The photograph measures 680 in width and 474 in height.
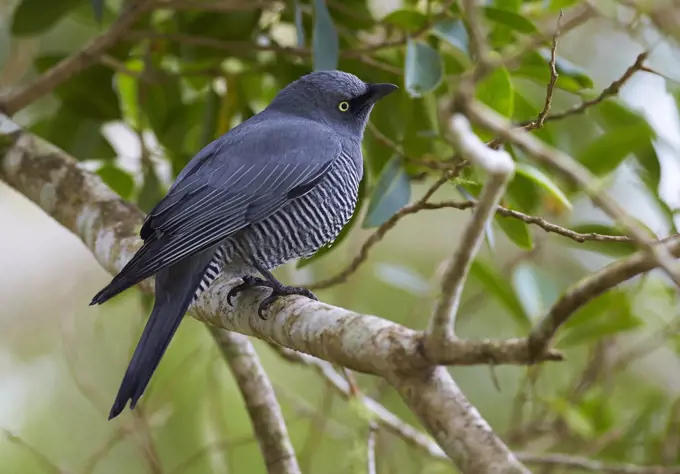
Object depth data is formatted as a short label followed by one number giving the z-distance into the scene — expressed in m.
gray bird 5.65
